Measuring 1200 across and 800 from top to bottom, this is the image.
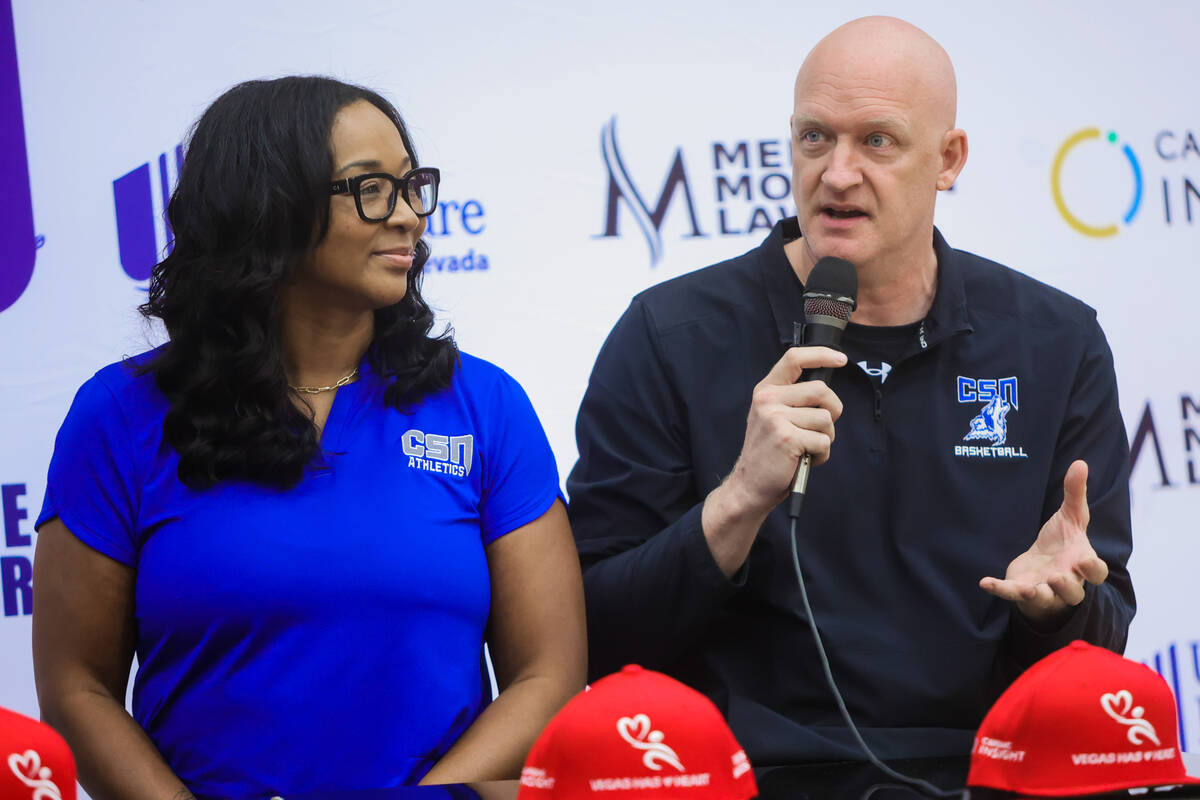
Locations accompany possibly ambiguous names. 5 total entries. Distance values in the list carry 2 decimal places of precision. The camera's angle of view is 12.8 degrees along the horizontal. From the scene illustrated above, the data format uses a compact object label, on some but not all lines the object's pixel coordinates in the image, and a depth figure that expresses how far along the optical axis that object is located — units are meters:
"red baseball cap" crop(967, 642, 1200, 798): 4.75
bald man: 5.14
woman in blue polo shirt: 5.06
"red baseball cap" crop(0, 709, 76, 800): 4.65
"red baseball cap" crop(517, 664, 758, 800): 4.68
